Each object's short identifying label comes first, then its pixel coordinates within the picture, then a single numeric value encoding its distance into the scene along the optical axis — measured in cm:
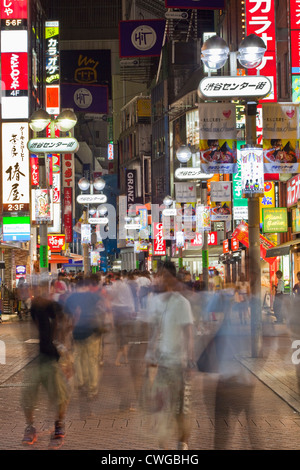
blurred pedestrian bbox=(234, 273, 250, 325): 2377
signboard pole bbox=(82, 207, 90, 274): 4918
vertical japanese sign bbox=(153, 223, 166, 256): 6594
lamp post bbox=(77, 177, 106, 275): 3644
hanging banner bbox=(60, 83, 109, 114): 6475
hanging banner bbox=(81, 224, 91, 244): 4894
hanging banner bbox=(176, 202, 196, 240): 4093
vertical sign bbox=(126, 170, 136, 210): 9369
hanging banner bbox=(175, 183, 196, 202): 3616
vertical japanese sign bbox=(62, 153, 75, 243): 6075
